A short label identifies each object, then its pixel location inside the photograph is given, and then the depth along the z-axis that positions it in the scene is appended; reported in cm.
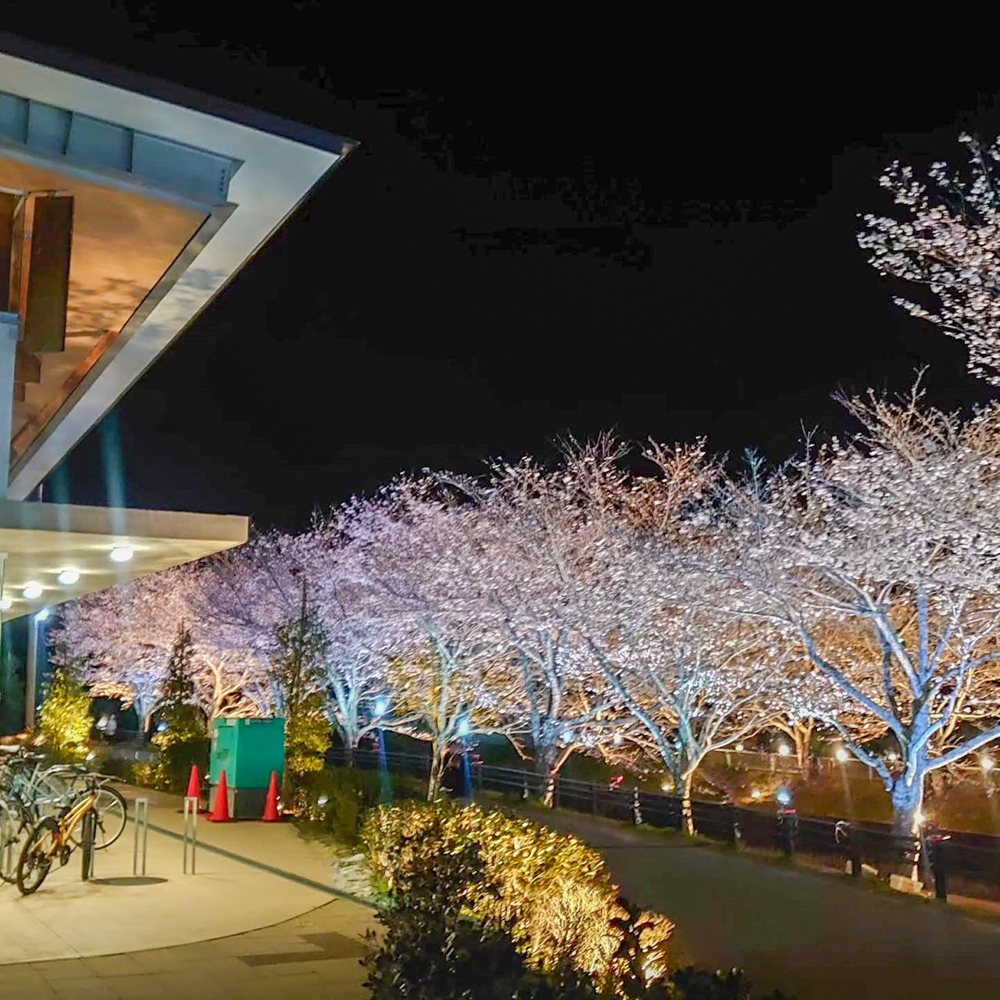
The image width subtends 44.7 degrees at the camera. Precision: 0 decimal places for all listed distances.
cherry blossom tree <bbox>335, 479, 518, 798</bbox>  2838
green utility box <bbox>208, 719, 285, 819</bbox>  1722
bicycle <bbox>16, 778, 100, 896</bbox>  1086
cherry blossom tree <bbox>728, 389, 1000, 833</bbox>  1762
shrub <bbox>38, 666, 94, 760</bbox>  2635
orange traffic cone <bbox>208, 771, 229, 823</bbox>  1691
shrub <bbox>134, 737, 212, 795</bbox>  2234
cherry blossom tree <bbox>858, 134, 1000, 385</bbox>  1375
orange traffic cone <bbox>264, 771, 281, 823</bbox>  1706
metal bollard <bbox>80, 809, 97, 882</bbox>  1166
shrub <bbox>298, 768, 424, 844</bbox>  1445
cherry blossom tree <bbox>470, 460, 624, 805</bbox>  2633
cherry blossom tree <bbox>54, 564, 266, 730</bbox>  4278
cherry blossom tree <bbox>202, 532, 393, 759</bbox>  3462
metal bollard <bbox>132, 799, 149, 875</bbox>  1227
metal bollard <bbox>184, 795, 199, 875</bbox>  1216
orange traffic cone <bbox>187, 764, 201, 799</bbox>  1357
